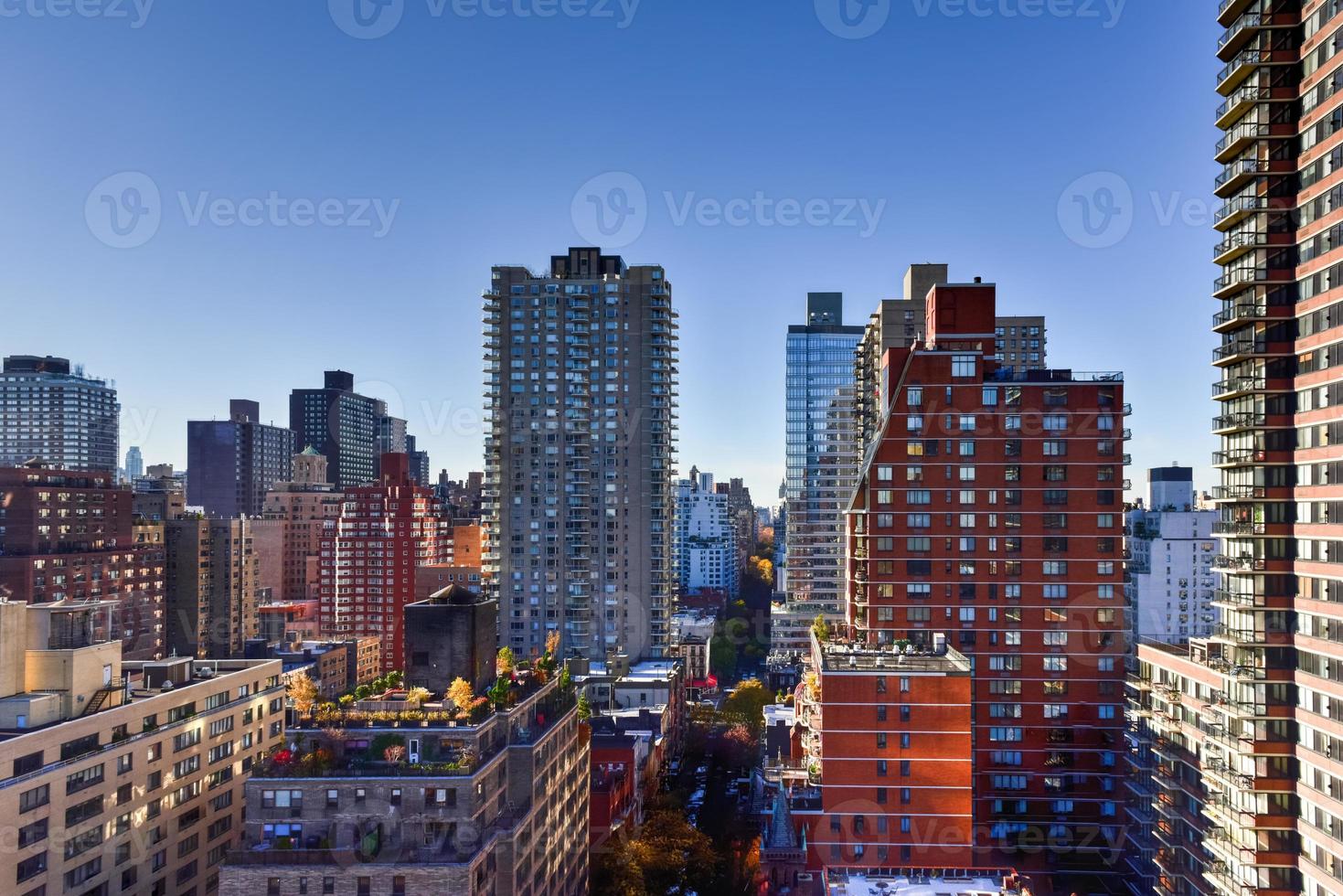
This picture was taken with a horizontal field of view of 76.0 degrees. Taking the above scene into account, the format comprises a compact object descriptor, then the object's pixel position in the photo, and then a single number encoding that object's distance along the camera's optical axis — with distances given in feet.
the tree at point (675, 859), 200.75
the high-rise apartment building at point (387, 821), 123.24
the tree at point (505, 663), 181.43
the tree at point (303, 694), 140.97
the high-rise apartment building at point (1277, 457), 126.82
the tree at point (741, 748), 308.40
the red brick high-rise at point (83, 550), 339.16
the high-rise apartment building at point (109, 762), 135.03
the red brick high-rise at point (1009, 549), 198.80
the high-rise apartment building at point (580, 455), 350.64
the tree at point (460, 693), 146.72
